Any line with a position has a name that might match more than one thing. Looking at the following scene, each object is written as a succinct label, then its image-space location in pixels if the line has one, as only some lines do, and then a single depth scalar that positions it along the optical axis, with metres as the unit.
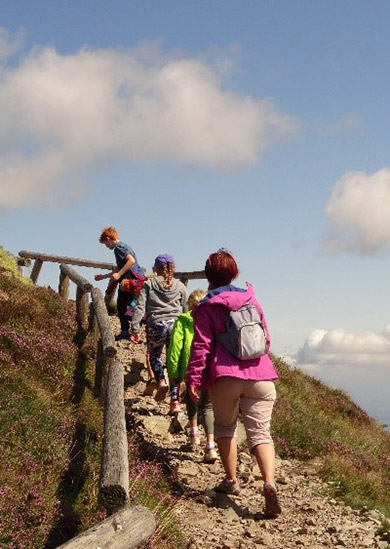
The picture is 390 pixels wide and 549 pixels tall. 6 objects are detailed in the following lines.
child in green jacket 9.00
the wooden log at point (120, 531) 4.35
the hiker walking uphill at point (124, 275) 13.22
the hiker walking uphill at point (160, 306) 10.45
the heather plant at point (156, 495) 6.43
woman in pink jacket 6.97
